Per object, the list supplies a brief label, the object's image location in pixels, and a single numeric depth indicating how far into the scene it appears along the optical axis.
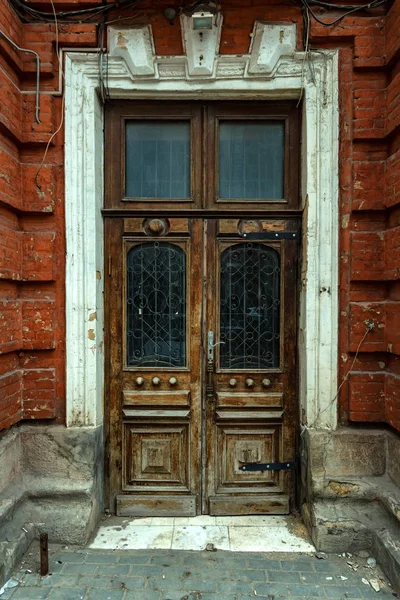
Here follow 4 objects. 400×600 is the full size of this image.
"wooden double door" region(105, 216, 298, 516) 3.54
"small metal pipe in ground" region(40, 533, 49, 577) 2.77
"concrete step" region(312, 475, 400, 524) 3.17
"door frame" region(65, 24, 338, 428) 3.32
